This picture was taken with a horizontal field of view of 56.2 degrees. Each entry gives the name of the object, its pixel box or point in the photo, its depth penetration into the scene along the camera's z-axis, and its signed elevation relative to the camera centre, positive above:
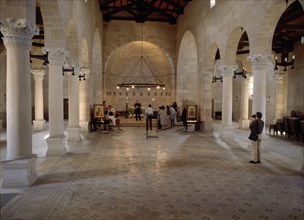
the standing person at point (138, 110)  23.56 -0.51
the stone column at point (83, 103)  17.19 +0.05
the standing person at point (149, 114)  17.39 -0.63
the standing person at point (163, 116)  19.34 -0.83
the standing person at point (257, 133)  9.06 -1.00
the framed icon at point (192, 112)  18.44 -0.53
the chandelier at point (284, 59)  14.81 +2.70
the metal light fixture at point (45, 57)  9.94 +1.65
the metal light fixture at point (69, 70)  12.04 +1.47
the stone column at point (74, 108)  13.28 -0.19
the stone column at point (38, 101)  18.94 +0.20
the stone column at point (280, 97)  20.42 +0.49
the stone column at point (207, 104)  17.94 -0.01
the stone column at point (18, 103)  6.58 +0.02
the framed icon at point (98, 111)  18.25 -0.46
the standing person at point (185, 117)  18.66 -0.92
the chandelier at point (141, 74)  29.00 +3.05
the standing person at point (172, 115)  20.34 -0.83
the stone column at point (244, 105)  20.02 -0.09
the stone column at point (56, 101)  10.11 +0.11
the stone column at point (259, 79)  11.00 +0.98
